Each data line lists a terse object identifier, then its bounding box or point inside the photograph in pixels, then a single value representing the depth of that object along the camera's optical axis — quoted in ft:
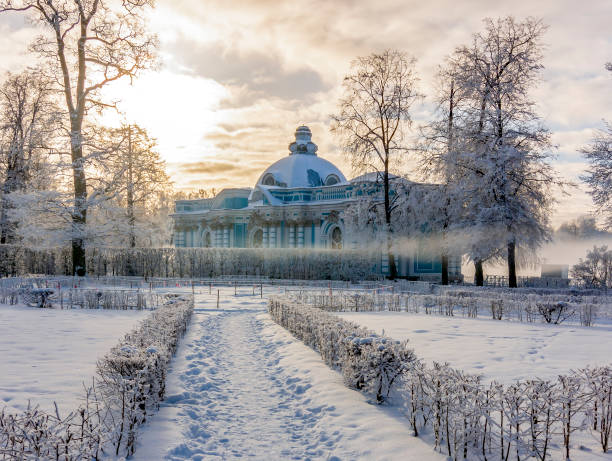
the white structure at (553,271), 101.01
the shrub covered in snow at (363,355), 20.42
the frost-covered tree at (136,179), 77.87
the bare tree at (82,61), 72.59
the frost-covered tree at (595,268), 84.12
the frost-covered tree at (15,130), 89.56
